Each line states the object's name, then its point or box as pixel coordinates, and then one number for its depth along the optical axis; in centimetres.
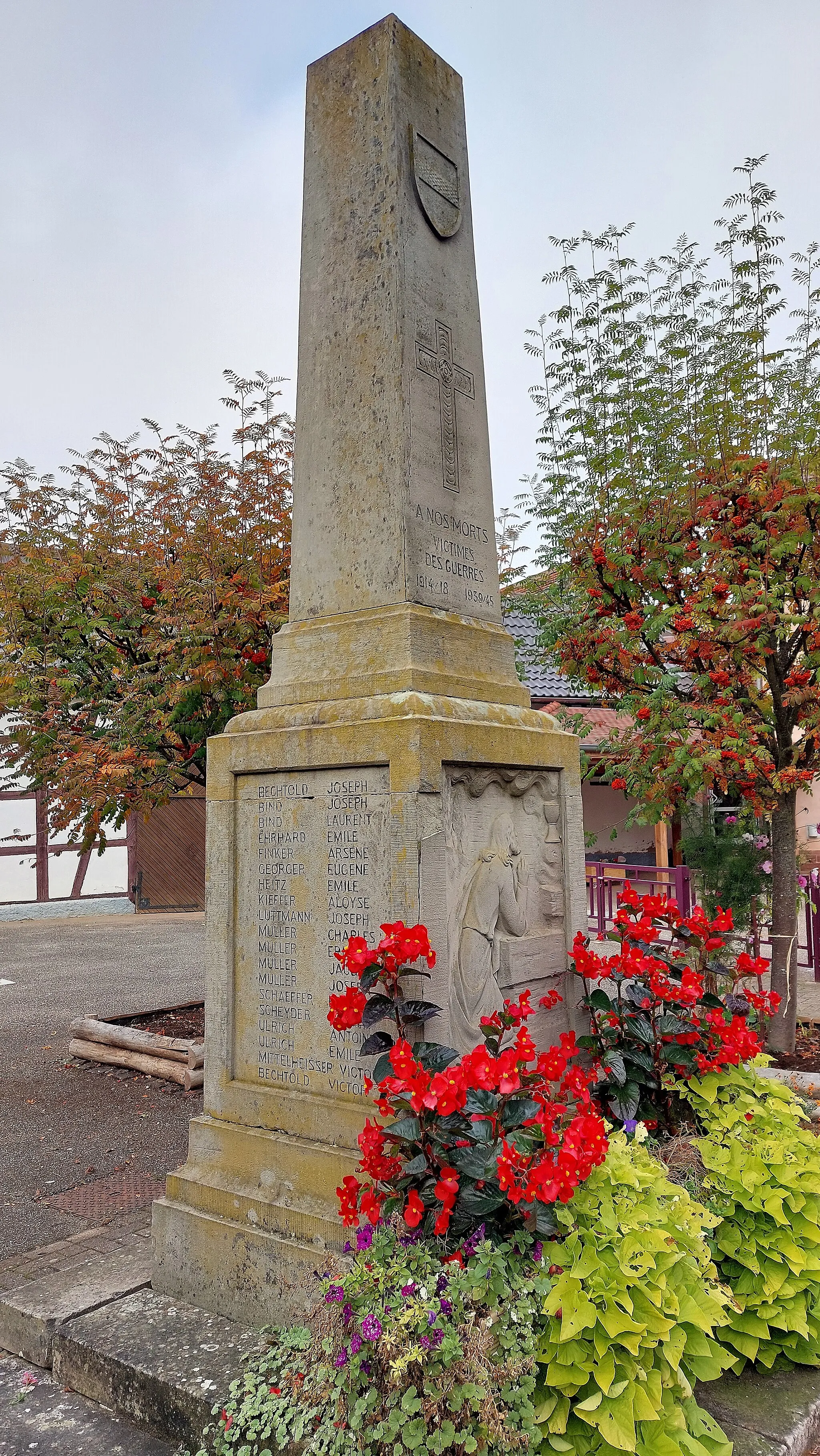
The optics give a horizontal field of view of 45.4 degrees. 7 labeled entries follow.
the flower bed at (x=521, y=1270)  204
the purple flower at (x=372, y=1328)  204
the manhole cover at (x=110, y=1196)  458
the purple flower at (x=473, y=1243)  223
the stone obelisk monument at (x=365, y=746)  299
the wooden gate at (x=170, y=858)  1738
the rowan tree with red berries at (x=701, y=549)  577
